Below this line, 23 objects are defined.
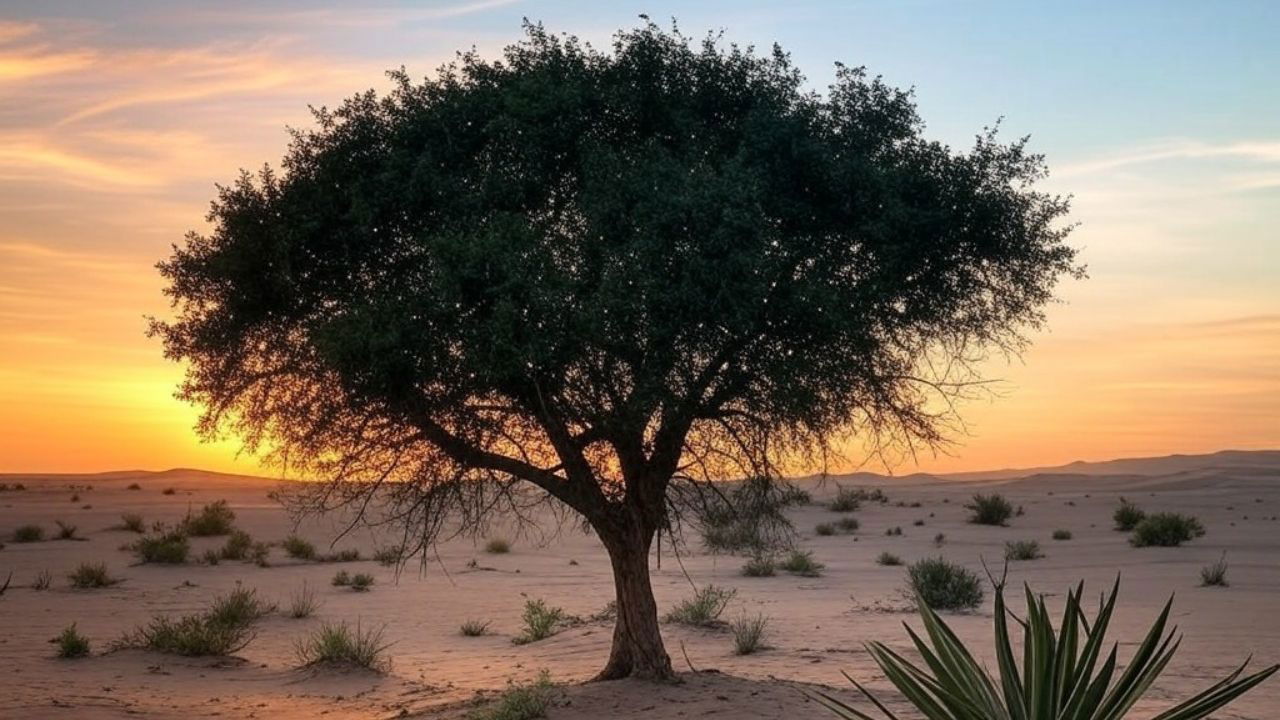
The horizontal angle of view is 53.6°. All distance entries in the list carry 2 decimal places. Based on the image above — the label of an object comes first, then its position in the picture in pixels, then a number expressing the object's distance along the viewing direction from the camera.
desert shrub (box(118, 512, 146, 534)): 50.88
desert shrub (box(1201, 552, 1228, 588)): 31.03
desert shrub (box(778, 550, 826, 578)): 36.97
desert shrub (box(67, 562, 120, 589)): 32.62
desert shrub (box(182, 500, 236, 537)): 48.72
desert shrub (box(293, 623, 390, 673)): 21.56
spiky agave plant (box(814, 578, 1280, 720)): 7.32
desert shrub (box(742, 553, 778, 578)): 36.72
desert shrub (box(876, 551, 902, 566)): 40.53
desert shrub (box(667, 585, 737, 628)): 25.53
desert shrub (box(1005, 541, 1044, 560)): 40.16
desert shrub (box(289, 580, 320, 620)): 29.06
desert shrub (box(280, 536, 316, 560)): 42.91
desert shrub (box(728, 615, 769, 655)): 22.40
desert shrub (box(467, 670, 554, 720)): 15.53
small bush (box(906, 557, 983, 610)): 28.16
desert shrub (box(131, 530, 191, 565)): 38.34
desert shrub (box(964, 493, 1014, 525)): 56.22
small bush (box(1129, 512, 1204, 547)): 42.12
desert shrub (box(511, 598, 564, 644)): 24.94
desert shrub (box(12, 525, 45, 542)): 45.72
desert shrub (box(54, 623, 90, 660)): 21.98
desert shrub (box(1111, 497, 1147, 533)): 49.38
